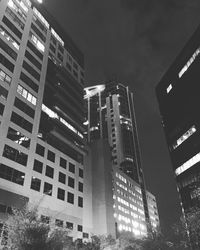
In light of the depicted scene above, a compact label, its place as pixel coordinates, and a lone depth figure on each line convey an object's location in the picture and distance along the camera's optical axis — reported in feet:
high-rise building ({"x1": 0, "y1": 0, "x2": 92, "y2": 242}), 163.43
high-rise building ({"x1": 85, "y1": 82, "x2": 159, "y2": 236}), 272.31
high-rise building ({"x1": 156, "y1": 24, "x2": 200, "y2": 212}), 241.55
